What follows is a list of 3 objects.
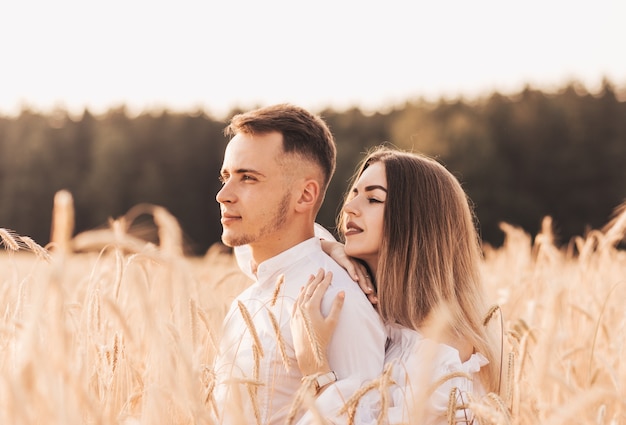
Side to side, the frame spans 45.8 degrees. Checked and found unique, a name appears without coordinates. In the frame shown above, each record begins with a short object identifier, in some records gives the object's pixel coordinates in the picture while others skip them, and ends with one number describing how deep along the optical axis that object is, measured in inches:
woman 116.2
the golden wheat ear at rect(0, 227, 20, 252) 100.5
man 118.3
